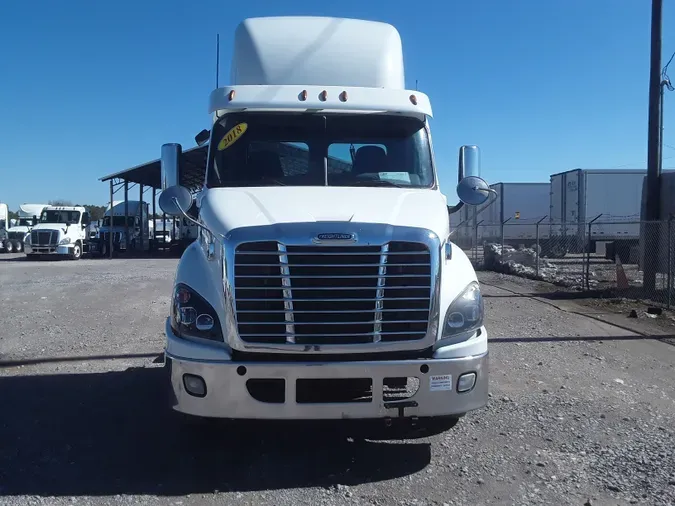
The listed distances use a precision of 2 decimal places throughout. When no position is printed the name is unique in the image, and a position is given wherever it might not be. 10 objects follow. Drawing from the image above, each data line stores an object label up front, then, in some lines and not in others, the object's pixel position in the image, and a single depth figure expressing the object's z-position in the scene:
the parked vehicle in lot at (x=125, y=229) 36.12
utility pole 13.64
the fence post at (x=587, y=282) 15.57
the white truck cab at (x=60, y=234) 31.20
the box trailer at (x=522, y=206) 31.92
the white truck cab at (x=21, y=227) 40.34
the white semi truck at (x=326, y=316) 4.34
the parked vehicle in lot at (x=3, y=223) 40.75
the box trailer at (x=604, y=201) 27.25
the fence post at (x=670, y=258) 11.87
